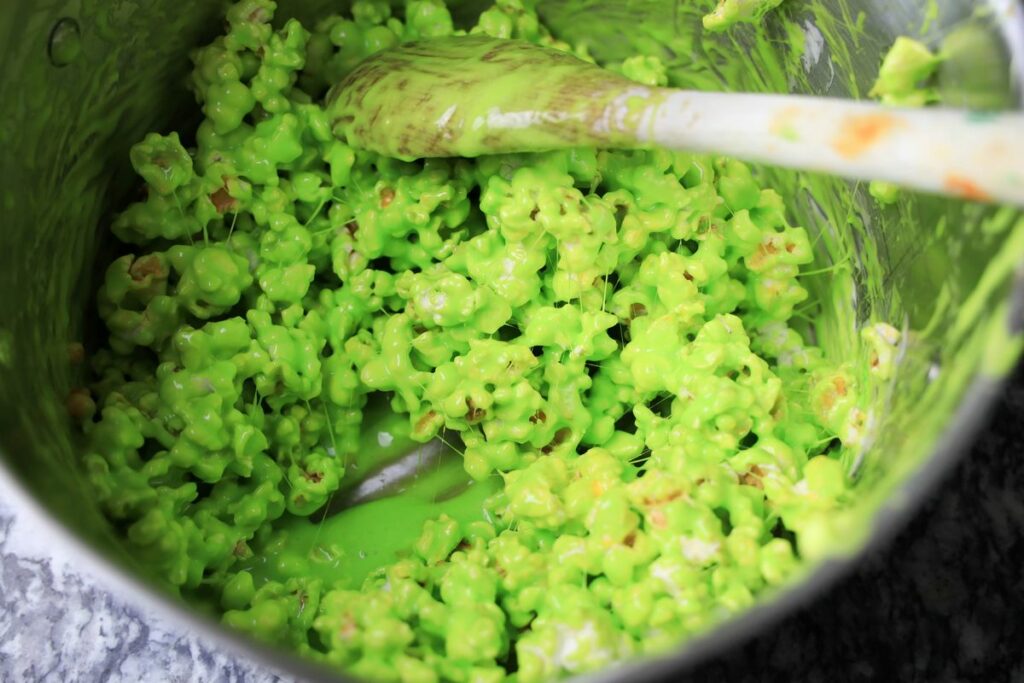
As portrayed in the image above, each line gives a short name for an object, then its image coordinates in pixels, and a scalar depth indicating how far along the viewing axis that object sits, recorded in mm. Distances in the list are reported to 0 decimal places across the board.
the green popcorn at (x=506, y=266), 548
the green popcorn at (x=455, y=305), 546
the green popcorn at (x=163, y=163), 541
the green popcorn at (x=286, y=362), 544
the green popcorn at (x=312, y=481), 551
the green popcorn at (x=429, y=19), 582
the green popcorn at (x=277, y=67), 557
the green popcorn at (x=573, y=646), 463
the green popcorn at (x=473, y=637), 483
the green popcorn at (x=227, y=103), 553
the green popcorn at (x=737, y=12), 550
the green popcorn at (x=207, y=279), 542
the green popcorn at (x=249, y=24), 555
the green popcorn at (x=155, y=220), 546
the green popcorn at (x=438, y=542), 540
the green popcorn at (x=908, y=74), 479
